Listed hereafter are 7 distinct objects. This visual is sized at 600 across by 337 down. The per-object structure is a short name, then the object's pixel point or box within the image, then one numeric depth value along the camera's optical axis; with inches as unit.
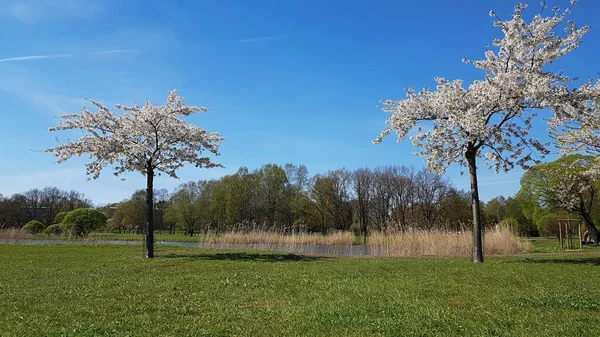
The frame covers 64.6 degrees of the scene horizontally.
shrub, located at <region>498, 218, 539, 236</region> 2385.6
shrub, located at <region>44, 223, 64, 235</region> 1565.0
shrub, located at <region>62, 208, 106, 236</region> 1534.2
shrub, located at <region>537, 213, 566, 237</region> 1749.5
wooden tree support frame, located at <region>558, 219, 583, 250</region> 981.8
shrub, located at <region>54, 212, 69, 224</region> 2123.5
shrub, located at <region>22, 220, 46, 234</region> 1715.1
